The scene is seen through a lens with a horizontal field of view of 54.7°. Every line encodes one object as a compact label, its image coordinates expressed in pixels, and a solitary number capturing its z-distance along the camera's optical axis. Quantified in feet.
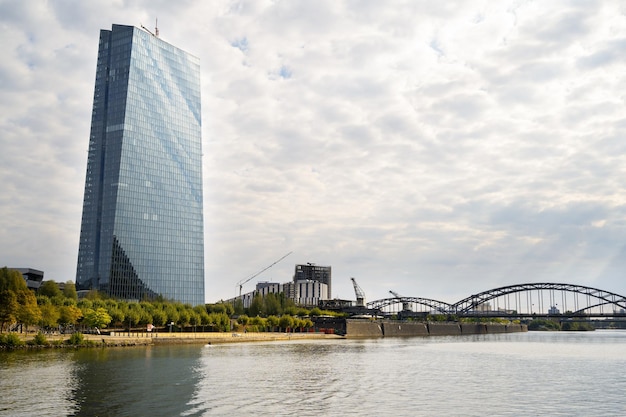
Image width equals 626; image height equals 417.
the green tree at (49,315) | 414.82
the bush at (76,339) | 377.30
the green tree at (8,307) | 372.58
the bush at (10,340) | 340.80
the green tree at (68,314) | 439.22
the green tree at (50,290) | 555.28
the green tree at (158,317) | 538.06
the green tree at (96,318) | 464.65
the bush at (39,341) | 358.25
